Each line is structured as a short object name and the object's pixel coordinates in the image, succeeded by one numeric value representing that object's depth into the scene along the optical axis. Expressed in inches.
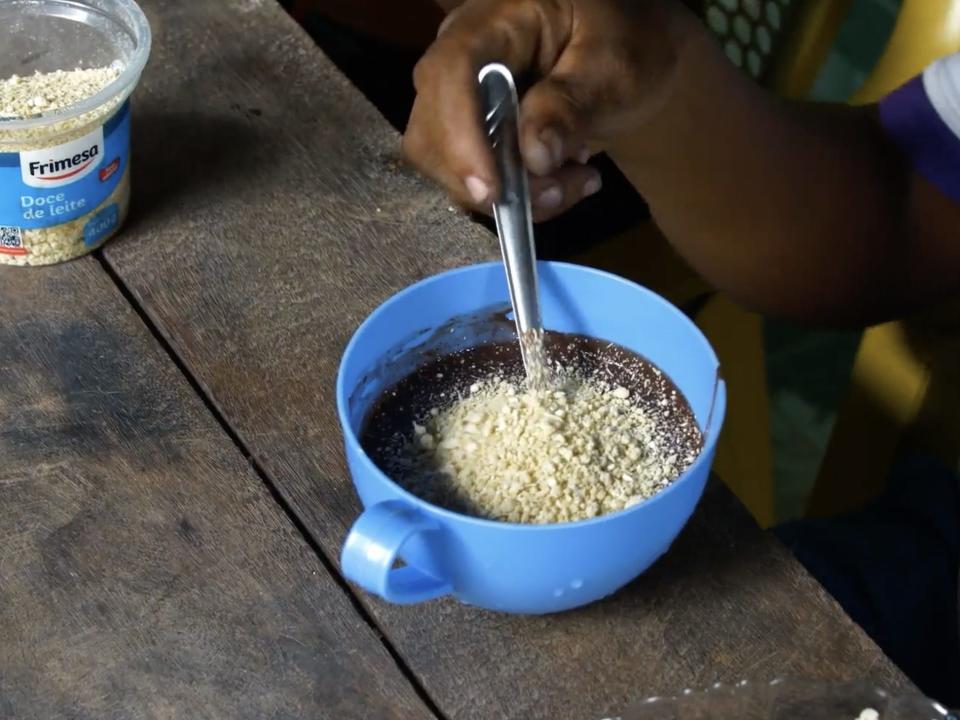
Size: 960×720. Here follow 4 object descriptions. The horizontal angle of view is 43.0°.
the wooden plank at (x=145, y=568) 21.8
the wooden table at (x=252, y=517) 22.0
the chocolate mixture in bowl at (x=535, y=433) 22.5
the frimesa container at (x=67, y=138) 27.5
